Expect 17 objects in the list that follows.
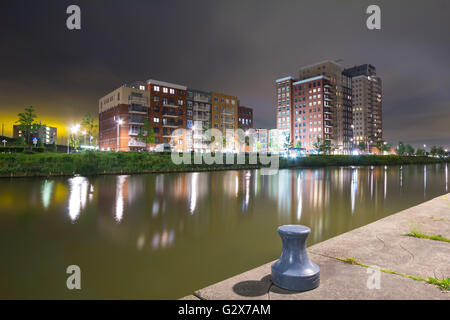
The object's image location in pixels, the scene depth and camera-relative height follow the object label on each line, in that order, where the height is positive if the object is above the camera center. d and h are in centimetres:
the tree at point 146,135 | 6975 +720
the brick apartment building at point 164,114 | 7312 +1517
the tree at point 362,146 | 14110 +813
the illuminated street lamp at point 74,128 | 5661 +734
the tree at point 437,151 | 18562 +701
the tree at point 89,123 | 7682 +1136
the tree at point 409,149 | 17012 +775
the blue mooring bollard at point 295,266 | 346 -147
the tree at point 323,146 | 10957 +662
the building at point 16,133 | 18488 +2061
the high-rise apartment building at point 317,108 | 12544 +2775
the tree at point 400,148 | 15862 +786
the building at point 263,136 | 14550 +1397
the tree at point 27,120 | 5231 +842
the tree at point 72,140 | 7886 +682
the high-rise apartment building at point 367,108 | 16300 +3422
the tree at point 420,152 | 18650 +648
